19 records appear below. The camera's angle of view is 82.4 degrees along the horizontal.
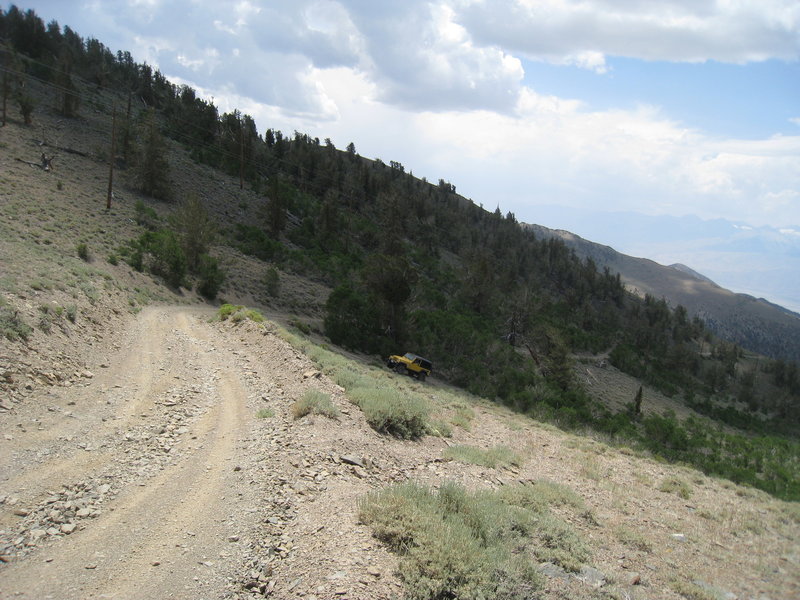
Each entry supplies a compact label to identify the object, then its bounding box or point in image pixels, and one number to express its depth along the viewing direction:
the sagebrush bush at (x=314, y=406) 12.32
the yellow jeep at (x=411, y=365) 32.88
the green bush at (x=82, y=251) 29.36
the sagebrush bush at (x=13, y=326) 12.45
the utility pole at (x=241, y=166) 72.61
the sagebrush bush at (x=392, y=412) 13.74
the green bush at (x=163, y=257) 36.44
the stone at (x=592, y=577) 6.71
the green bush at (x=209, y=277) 38.47
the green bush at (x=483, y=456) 12.63
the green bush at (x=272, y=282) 45.31
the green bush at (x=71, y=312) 17.01
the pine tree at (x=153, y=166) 54.69
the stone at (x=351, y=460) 9.84
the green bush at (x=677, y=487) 13.30
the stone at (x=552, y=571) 6.71
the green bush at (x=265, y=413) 12.34
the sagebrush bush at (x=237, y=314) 26.03
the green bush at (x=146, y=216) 45.45
